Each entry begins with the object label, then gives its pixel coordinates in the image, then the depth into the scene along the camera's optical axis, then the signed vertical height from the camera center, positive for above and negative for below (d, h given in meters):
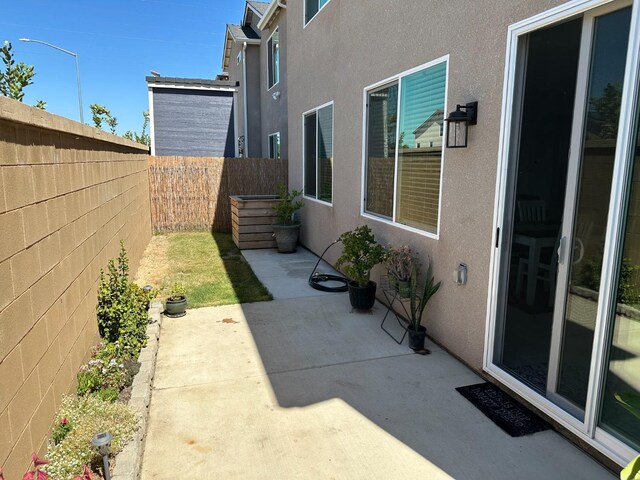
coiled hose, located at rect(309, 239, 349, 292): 5.72 -1.56
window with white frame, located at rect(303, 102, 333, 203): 6.88 +0.23
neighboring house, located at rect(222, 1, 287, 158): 11.72 +2.48
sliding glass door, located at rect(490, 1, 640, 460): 2.26 -0.43
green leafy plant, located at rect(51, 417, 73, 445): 2.32 -1.41
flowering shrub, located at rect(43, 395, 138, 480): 2.10 -1.41
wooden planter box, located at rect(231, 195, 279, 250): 8.38 -1.08
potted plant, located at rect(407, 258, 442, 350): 3.83 -1.23
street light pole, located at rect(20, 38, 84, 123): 13.66 +3.77
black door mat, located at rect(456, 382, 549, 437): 2.73 -1.59
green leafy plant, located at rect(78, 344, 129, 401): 2.85 -1.42
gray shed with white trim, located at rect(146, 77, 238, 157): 13.80 +1.54
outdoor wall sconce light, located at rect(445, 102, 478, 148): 3.30 +0.34
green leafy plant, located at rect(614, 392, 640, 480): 1.39 -0.94
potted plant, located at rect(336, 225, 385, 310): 4.67 -1.01
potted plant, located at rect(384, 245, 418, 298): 4.01 -0.94
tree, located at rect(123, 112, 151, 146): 27.81 +1.90
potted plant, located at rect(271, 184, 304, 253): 8.05 -1.07
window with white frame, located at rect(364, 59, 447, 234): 3.96 +0.21
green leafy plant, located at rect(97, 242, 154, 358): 3.53 -1.23
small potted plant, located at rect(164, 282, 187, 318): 4.75 -1.50
